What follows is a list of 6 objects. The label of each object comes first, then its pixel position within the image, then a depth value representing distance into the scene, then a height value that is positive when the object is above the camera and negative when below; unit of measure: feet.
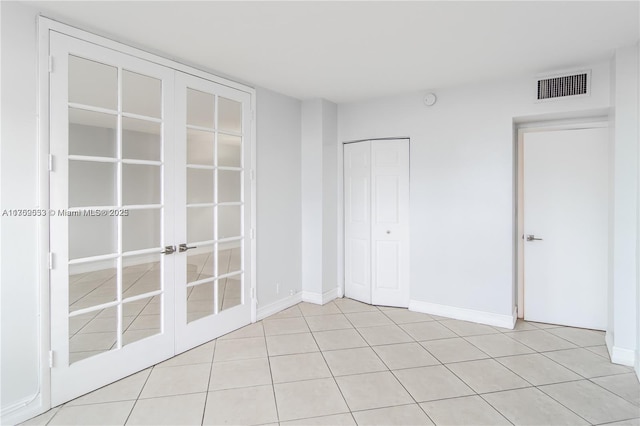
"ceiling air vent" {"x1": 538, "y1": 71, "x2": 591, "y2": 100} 10.57 +3.93
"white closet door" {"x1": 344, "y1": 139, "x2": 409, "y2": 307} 14.16 -0.42
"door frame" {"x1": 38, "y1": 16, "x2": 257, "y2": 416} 7.34 -0.20
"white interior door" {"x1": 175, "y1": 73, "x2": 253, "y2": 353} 10.16 +0.02
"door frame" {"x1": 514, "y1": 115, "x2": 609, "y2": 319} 12.35 +0.57
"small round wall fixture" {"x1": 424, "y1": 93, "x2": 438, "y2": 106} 13.05 +4.24
